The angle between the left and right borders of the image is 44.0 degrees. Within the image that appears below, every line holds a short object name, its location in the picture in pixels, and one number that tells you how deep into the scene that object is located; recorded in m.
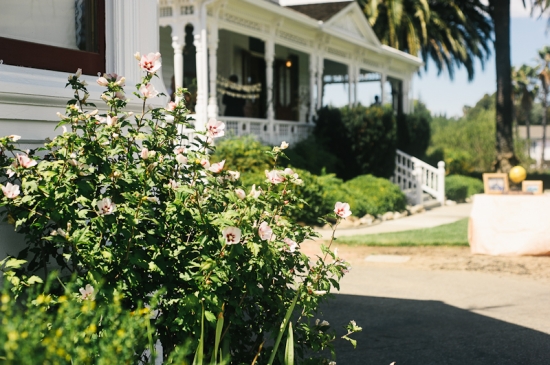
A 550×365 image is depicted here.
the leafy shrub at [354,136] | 18.67
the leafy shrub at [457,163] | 27.81
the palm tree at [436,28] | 31.39
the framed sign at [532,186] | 10.61
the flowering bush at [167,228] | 3.22
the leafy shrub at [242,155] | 14.12
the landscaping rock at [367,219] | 15.23
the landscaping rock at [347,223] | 14.76
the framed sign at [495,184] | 10.58
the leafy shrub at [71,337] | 2.09
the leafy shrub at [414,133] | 23.56
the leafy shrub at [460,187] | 22.39
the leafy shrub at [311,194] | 13.40
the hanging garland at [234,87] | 16.31
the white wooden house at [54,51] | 3.67
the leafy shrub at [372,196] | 15.55
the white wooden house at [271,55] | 15.17
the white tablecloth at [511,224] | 10.20
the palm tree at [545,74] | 72.72
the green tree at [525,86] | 71.62
